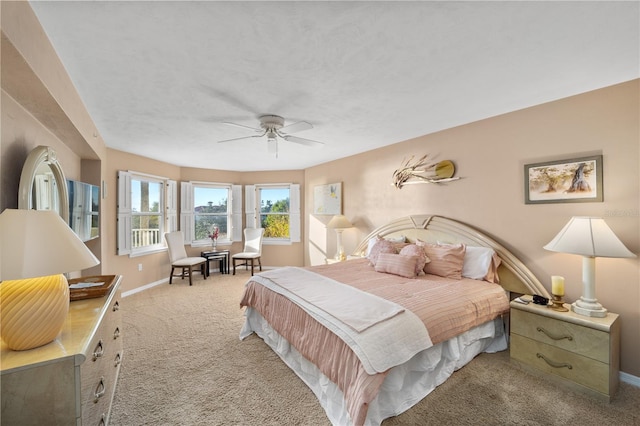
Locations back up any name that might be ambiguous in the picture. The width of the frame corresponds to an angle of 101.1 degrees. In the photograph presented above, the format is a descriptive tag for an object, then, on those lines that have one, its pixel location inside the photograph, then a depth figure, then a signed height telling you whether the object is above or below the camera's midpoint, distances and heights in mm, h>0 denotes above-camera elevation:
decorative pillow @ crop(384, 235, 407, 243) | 3762 -402
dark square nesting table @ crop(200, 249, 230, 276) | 5656 -970
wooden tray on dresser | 1757 -541
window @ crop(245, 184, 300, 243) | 6395 +32
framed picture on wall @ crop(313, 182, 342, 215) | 5234 +276
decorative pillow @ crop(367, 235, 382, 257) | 4154 -474
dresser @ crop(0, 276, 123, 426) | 1030 -697
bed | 1727 -823
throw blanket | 1657 -791
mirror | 1629 +208
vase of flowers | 5941 -539
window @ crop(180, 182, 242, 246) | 5805 +35
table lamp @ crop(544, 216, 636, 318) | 2033 -286
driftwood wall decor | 3428 +556
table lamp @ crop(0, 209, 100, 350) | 1089 -247
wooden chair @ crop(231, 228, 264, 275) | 5977 -709
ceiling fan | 2807 +954
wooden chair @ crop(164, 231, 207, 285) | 5002 -857
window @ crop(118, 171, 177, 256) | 4504 +15
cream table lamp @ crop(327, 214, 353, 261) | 4768 -256
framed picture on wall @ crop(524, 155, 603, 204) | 2332 +285
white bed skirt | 1809 -1296
